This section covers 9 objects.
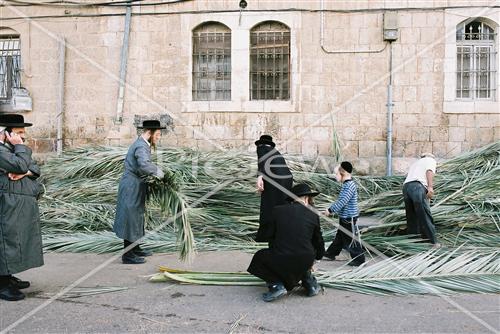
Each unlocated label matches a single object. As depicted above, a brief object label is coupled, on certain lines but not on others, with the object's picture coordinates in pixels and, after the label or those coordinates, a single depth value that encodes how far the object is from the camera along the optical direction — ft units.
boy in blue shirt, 19.81
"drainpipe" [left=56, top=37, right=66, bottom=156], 38.78
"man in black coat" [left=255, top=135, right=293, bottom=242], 21.33
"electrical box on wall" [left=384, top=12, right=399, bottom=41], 35.45
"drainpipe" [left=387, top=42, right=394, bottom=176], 35.70
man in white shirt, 21.47
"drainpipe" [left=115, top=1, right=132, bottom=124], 37.99
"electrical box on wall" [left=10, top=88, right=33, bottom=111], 38.86
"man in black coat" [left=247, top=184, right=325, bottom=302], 15.33
